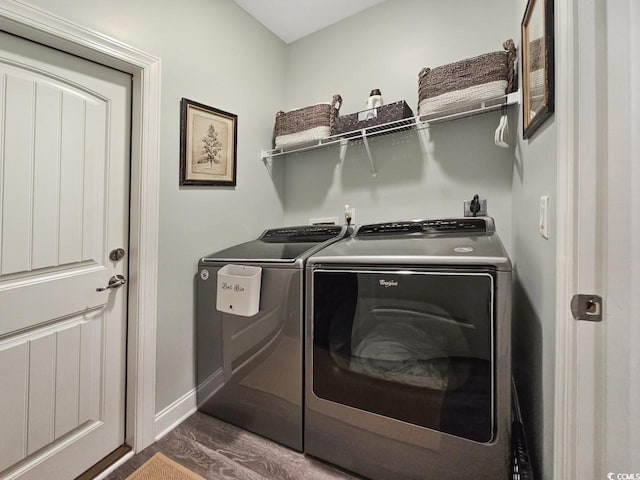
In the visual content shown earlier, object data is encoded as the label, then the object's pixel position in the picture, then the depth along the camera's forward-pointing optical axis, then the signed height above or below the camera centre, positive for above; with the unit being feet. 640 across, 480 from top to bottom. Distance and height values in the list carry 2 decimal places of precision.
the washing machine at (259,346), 4.21 -1.80
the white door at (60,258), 3.35 -0.26
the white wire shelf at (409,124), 4.63 +2.46
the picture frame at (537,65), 2.54 +2.04
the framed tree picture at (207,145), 5.02 +1.99
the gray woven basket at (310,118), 6.15 +2.96
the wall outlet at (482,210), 5.35 +0.68
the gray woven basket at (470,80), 4.45 +2.86
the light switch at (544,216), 2.68 +0.29
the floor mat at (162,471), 3.86 -3.44
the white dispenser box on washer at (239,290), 4.33 -0.81
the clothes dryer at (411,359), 3.07 -1.51
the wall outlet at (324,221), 6.97 +0.58
